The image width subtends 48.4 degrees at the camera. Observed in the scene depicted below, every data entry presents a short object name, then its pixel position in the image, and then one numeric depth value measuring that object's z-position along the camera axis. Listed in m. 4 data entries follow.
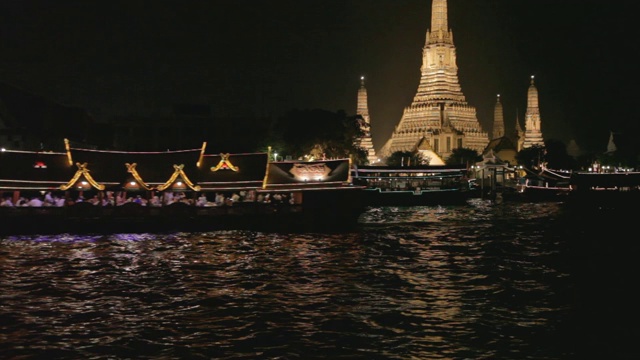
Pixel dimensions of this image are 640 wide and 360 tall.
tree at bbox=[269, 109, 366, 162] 57.91
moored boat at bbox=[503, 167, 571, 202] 58.84
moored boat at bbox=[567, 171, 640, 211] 52.38
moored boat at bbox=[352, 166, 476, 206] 53.50
